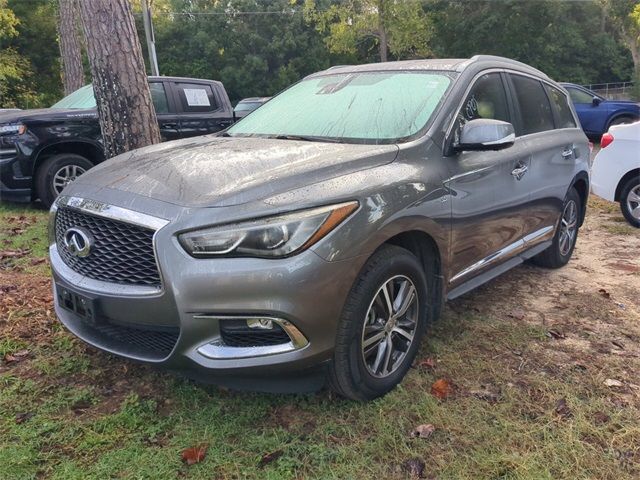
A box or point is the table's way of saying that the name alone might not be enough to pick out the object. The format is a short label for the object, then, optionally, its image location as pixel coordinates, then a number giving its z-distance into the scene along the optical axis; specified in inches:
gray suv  90.0
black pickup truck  251.1
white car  247.9
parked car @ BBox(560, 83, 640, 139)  582.8
